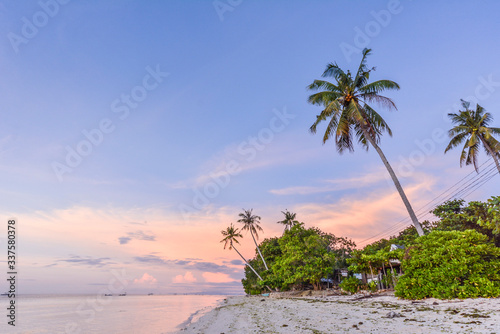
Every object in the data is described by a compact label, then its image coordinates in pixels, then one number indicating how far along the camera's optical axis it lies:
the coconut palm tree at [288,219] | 47.34
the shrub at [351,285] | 24.23
